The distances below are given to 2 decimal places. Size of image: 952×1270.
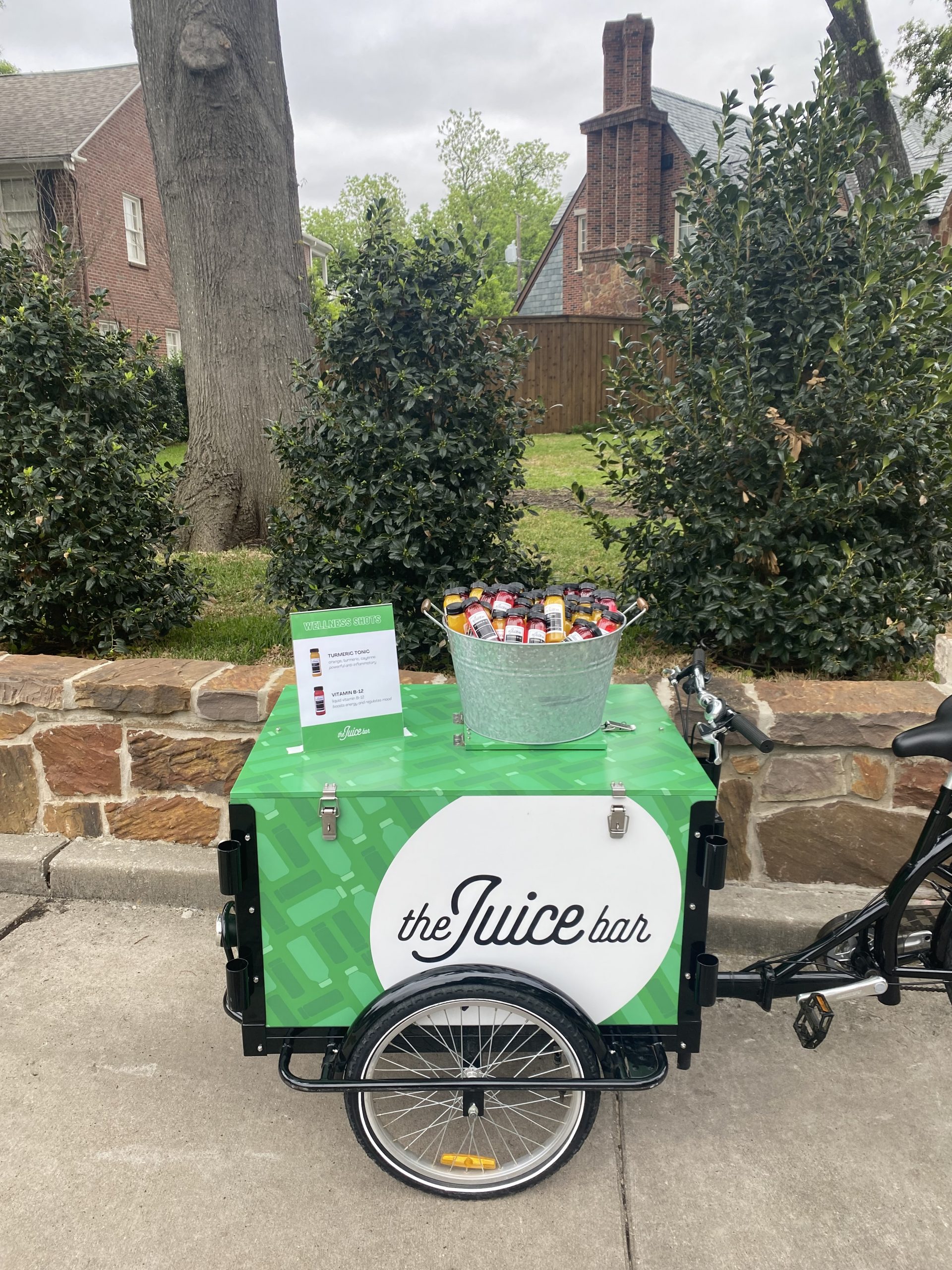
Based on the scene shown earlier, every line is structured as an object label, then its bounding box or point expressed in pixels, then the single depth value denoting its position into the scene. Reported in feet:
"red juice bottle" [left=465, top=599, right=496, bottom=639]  6.99
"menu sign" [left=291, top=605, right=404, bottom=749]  7.25
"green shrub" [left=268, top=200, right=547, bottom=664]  11.22
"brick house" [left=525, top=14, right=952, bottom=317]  73.00
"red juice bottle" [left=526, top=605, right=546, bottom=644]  6.87
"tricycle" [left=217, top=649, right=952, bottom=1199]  6.52
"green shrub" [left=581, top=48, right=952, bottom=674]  10.23
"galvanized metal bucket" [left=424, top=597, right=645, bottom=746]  6.78
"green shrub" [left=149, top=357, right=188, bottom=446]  14.46
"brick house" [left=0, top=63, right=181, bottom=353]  59.16
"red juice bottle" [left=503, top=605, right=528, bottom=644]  7.00
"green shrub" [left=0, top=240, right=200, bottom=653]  12.30
